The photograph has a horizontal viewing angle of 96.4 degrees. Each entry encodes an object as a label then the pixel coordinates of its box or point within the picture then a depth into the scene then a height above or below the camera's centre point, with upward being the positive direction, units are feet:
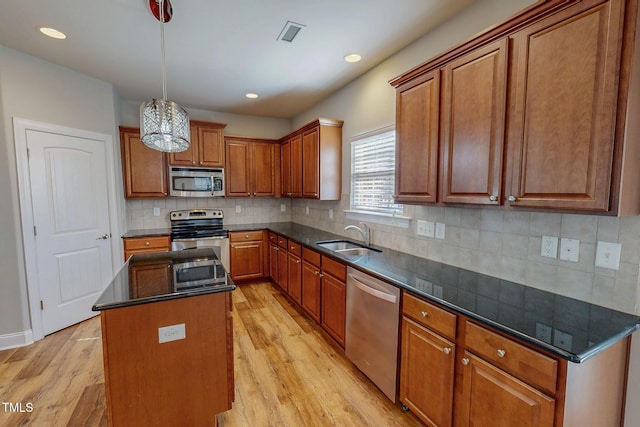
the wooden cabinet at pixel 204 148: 13.53 +2.17
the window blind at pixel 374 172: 9.17 +0.69
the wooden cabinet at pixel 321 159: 11.32 +1.38
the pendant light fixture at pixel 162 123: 5.68 +1.40
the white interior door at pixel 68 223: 9.53 -1.08
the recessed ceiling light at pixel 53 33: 7.51 +4.29
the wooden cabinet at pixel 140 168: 12.50 +1.09
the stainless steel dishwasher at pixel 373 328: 6.17 -3.21
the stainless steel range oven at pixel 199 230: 13.01 -1.83
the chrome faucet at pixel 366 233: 9.78 -1.41
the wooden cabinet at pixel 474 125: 4.91 +1.26
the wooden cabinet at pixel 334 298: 8.04 -3.14
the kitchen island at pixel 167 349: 4.81 -2.80
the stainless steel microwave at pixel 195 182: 13.42 +0.51
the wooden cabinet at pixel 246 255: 14.16 -3.14
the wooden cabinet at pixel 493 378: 3.58 -2.72
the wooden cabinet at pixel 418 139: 6.15 +1.22
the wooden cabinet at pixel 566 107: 3.67 +1.20
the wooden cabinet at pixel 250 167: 14.89 +1.37
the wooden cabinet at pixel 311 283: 9.53 -3.17
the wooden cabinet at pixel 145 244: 12.09 -2.24
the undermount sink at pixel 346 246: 9.49 -1.93
